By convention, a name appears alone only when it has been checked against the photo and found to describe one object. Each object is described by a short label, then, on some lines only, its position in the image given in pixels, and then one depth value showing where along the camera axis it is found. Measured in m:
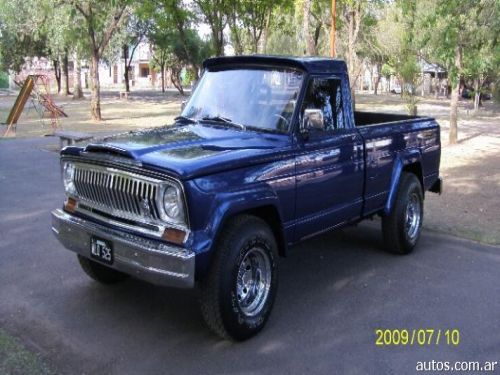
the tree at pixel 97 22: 19.89
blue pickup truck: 3.78
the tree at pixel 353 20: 22.11
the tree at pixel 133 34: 47.99
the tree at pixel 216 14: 20.16
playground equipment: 17.83
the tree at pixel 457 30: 11.73
